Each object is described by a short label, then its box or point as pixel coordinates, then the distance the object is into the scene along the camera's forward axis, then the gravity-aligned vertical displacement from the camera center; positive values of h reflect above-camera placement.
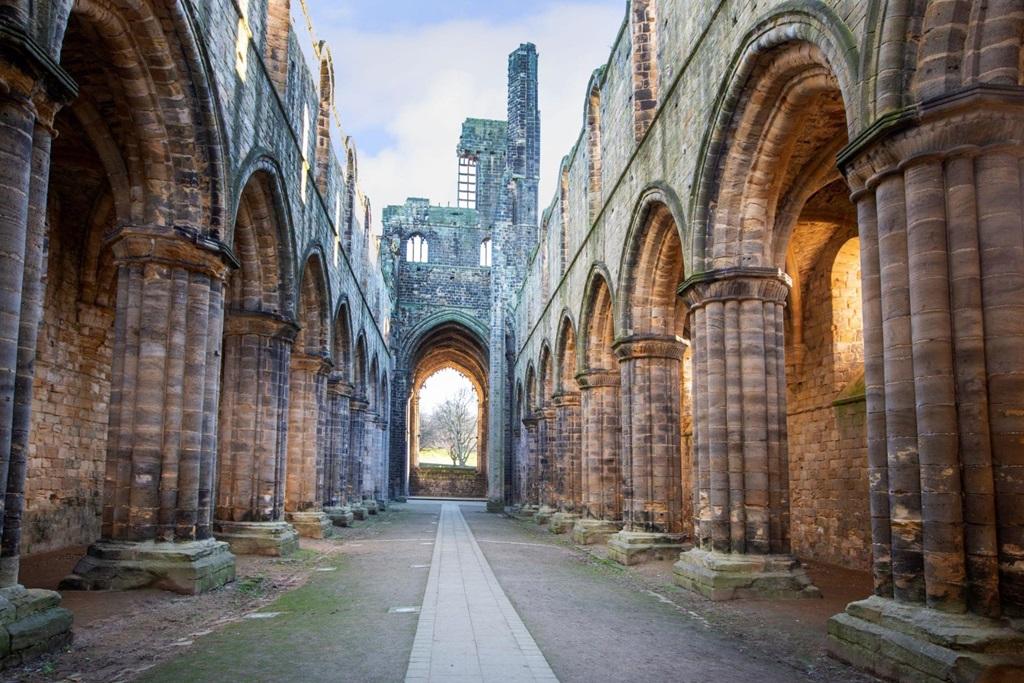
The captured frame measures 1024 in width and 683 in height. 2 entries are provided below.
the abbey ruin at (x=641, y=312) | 5.87 +1.69
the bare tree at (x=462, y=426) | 73.12 +2.58
